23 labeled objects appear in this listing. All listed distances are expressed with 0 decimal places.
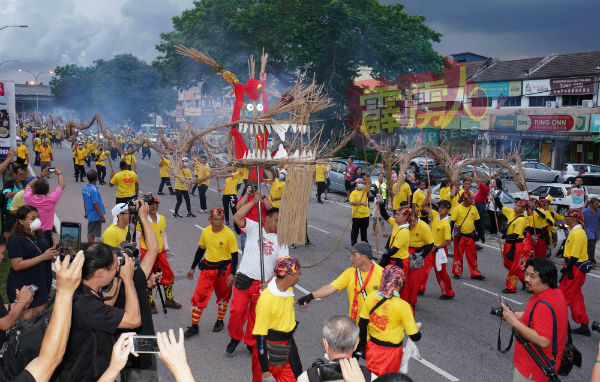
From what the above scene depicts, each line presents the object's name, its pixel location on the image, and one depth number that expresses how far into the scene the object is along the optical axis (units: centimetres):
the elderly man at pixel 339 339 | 308
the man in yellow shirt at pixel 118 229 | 641
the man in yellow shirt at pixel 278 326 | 432
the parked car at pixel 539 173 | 2899
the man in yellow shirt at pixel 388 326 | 426
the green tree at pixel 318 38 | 2644
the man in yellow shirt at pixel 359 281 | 491
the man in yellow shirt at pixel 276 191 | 1075
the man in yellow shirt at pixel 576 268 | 687
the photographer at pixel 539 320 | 392
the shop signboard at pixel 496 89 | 3650
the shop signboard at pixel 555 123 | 3188
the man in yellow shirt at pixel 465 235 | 938
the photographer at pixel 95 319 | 303
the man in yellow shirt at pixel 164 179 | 1653
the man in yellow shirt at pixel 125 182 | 1136
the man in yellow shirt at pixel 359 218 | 1084
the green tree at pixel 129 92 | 5922
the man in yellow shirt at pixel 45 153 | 2147
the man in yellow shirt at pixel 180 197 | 1458
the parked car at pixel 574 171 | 2688
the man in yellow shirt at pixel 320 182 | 1692
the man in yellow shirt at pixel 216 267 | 660
